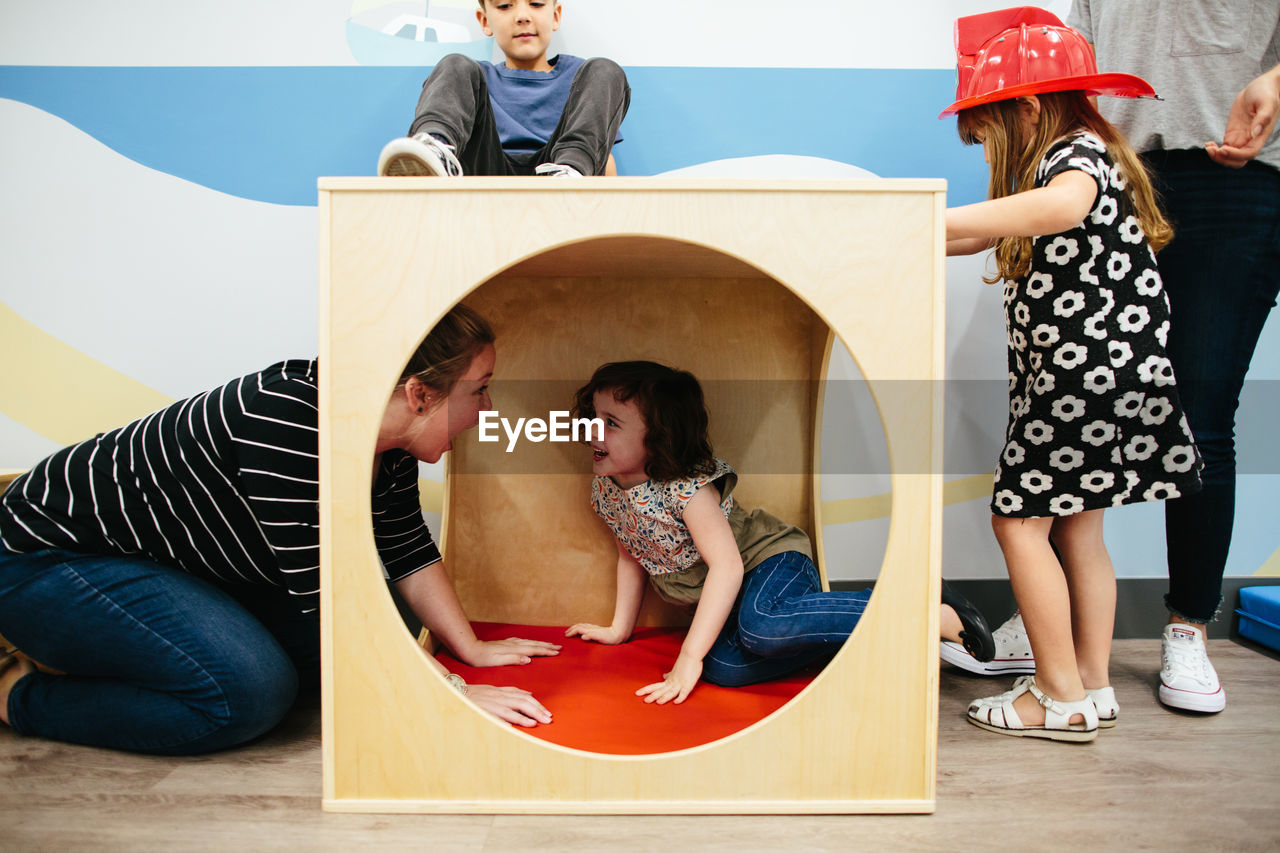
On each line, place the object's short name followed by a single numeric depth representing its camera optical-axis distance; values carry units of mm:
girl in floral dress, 967
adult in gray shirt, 1126
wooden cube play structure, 785
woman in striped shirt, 929
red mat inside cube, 917
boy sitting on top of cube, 1123
